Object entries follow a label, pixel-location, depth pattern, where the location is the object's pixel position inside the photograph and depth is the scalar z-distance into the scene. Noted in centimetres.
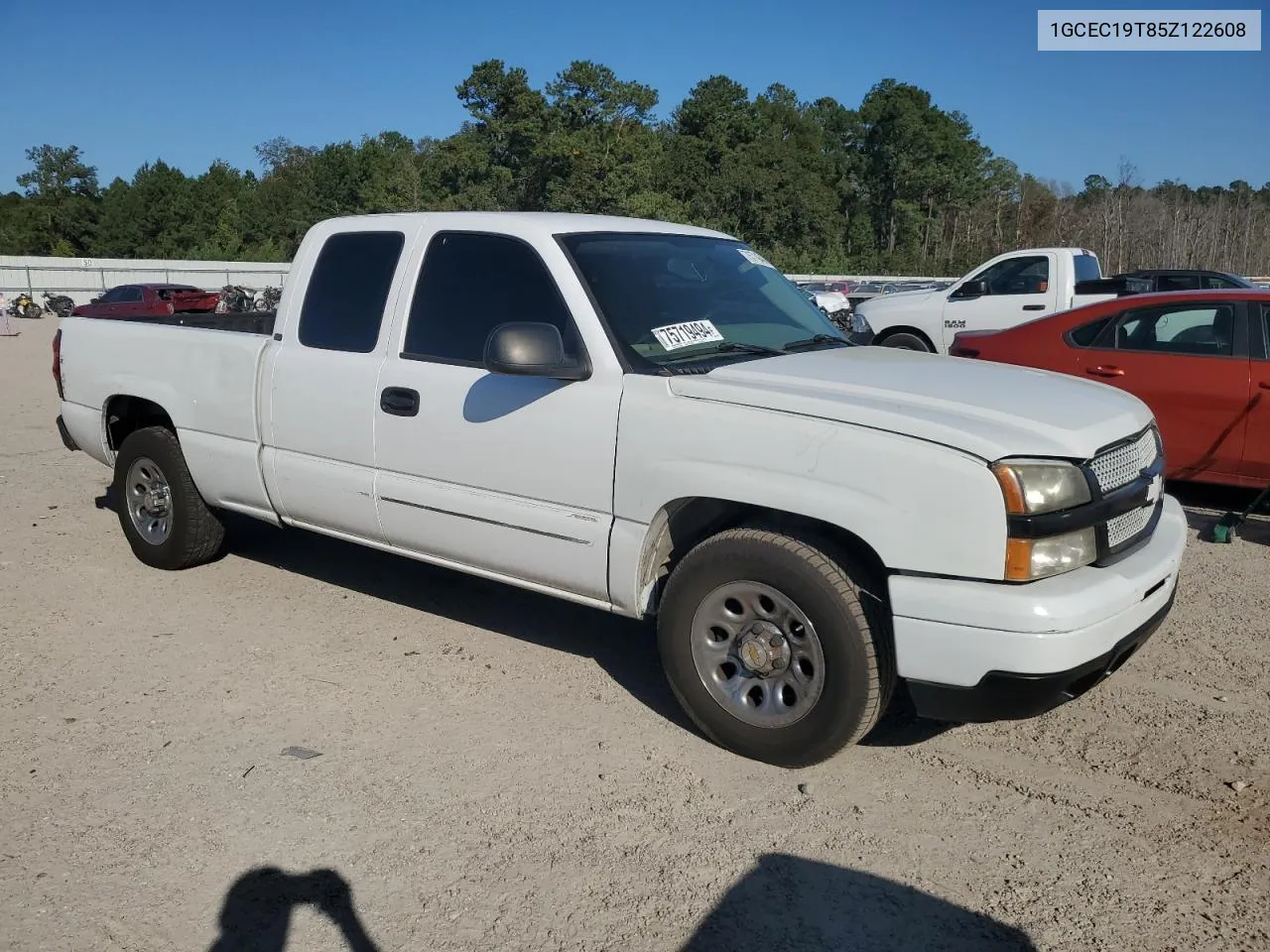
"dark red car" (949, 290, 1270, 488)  710
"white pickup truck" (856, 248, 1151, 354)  1360
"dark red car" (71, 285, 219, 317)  2870
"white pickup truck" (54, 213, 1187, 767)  337
